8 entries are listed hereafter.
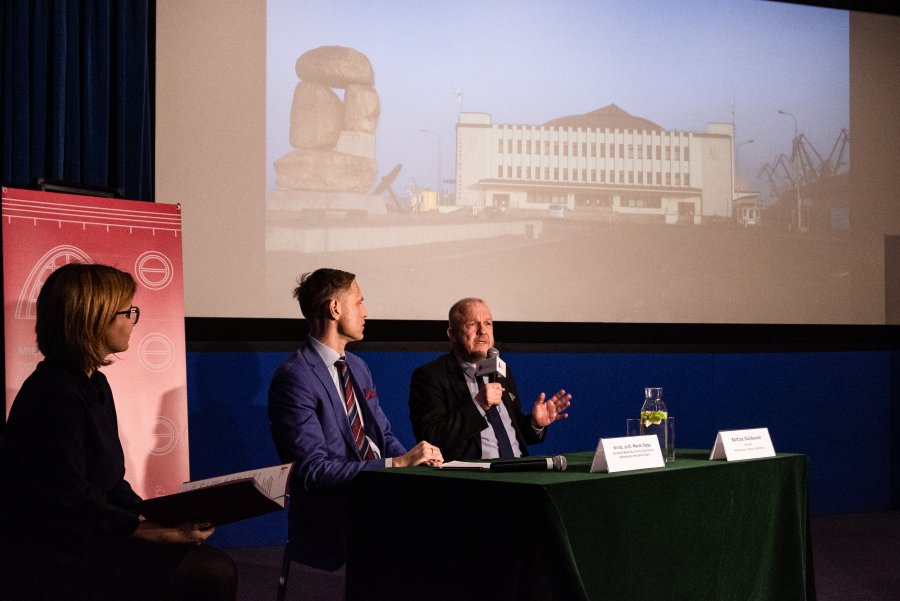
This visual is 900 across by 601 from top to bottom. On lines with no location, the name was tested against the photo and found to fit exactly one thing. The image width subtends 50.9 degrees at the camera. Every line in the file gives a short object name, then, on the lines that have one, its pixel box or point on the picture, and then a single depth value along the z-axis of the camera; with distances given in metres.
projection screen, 4.52
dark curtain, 4.10
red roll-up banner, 3.56
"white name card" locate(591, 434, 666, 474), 2.36
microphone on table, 2.34
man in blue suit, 2.66
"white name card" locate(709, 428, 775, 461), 2.71
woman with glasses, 1.90
